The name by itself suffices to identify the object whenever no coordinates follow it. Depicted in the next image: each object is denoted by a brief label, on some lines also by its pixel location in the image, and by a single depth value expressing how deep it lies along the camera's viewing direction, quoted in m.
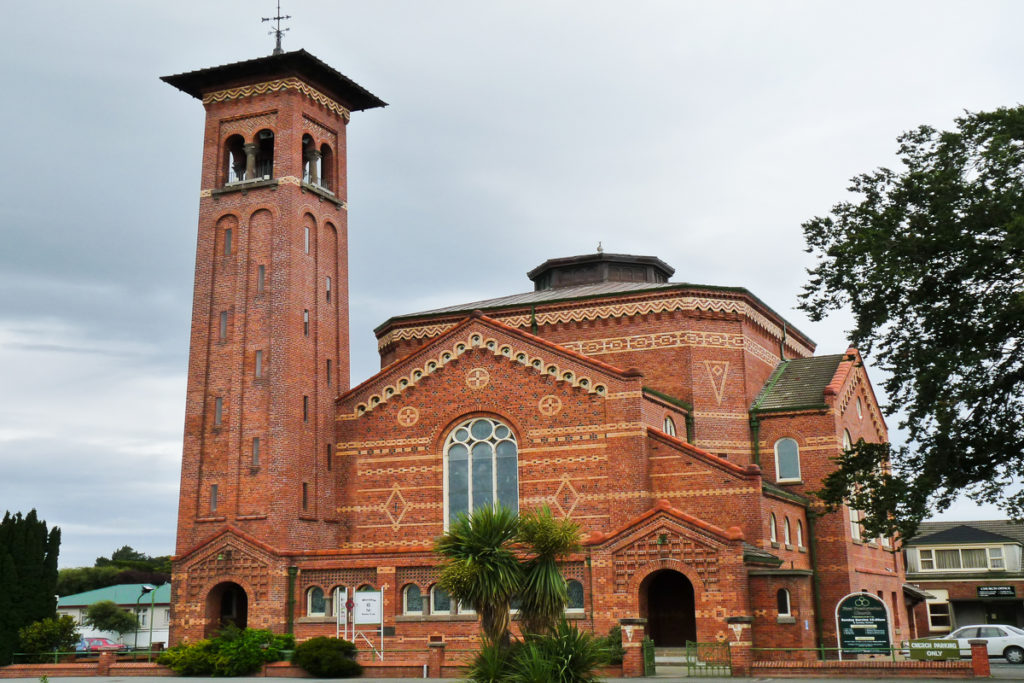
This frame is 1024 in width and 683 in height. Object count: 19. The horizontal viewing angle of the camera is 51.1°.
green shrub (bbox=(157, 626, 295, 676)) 31.83
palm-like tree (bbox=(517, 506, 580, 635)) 23.34
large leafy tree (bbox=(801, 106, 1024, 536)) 25.22
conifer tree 37.16
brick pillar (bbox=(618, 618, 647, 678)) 28.66
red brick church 33.16
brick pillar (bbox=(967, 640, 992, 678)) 25.70
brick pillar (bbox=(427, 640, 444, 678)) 29.73
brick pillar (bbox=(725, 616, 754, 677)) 28.33
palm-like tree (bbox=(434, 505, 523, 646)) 23.25
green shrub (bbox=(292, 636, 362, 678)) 30.23
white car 36.91
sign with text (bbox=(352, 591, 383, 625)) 33.09
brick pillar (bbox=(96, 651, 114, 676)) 33.44
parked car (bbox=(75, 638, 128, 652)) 53.87
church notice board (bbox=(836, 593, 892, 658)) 25.84
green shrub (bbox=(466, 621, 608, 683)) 21.08
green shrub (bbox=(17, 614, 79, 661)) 36.91
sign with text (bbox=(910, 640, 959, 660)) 26.84
